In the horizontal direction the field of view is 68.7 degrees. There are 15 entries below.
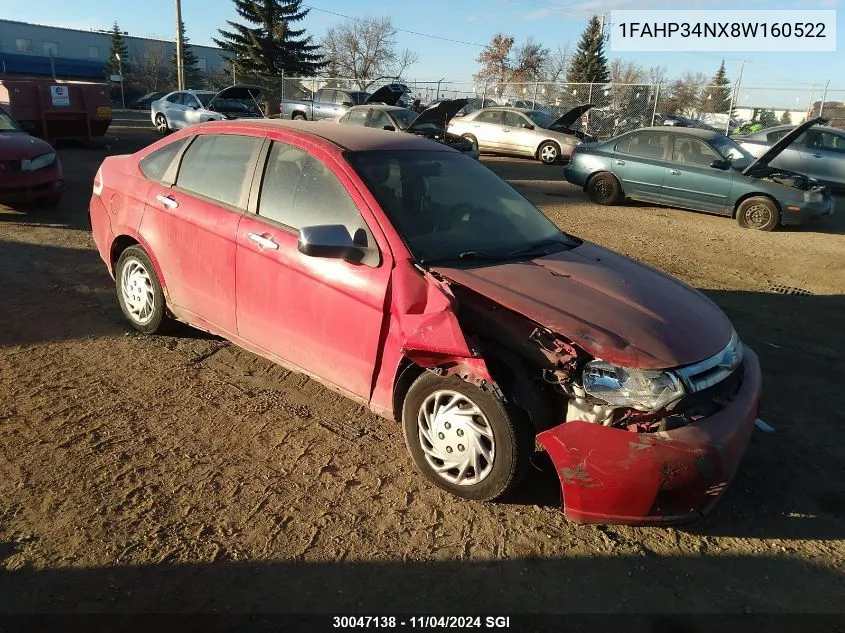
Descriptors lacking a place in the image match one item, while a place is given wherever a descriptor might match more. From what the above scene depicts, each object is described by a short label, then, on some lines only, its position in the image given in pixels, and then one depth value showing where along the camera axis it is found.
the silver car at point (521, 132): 18.34
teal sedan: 10.28
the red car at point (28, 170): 8.09
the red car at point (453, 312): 2.69
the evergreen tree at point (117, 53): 57.09
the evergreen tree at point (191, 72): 56.22
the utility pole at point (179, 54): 29.12
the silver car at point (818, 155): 14.81
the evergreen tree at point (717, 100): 25.62
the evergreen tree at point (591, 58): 49.84
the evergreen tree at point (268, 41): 41.12
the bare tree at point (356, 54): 59.72
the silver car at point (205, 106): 18.56
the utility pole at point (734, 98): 22.83
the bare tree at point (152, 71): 56.97
